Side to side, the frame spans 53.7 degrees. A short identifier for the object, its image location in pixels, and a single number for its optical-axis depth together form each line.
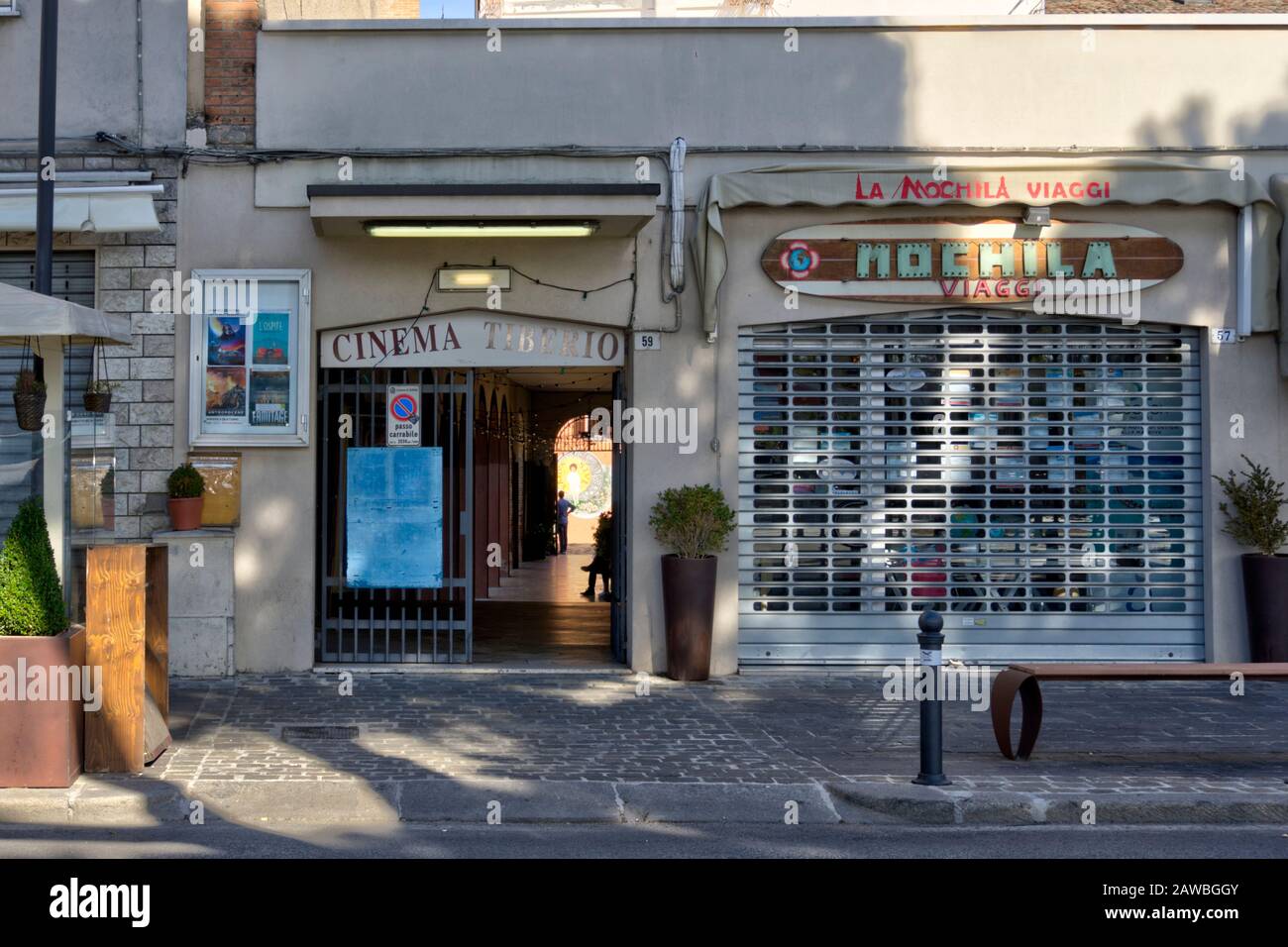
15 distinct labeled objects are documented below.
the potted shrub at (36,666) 7.51
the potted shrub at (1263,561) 11.41
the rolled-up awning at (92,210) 11.25
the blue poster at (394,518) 11.93
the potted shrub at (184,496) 11.23
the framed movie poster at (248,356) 11.62
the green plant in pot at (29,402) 8.35
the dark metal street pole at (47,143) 9.41
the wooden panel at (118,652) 7.84
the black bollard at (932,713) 7.46
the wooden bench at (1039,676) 8.23
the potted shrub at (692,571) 11.24
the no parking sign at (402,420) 11.98
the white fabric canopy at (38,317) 7.85
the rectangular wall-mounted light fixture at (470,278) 11.70
